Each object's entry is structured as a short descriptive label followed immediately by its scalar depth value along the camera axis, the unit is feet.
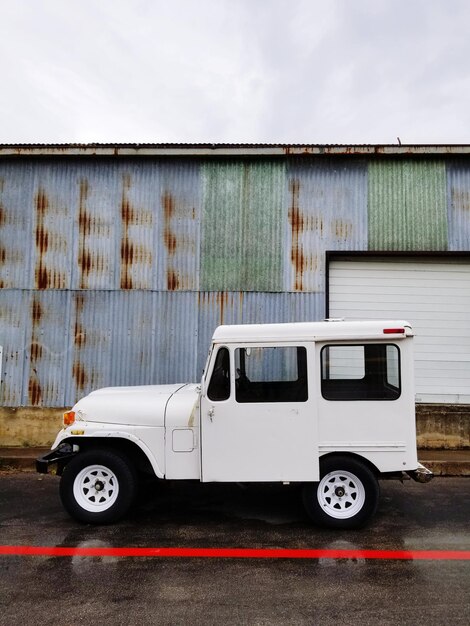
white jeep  16.94
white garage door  31.01
